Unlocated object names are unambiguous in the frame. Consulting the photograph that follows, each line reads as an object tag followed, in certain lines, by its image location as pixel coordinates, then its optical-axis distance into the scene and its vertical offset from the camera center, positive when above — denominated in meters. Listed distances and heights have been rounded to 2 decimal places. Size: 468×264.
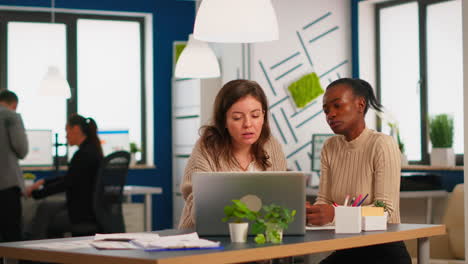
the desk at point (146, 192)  6.28 -0.45
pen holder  2.44 -0.27
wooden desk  1.86 -0.31
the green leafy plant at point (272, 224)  2.15 -0.25
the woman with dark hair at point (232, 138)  2.72 +0.01
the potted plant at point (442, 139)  5.96 -0.01
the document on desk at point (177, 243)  1.97 -0.28
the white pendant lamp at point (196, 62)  4.95 +0.53
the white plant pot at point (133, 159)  8.10 -0.20
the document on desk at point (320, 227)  2.58 -0.31
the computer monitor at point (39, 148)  7.56 -0.07
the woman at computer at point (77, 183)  5.15 -0.31
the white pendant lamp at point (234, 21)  2.72 +0.44
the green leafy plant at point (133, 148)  8.05 -0.08
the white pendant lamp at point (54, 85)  6.88 +0.53
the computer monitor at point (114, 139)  7.83 +0.02
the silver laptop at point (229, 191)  2.25 -0.16
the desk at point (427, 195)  5.37 -0.42
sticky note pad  2.53 -0.25
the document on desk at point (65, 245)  2.11 -0.31
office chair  5.03 -0.40
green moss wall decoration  6.96 +0.48
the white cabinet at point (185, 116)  7.48 +0.27
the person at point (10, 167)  5.48 -0.19
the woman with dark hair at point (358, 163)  2.74 -0.10
